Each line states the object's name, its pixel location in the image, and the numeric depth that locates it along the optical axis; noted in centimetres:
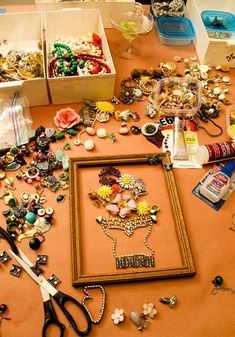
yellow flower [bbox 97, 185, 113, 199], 88
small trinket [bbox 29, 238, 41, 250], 79
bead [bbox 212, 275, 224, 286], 78
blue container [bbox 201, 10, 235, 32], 125
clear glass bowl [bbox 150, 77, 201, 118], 105
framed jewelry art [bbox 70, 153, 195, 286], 78
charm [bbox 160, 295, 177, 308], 75
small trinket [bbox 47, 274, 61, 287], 76
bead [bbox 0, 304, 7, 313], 72
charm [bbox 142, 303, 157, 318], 74
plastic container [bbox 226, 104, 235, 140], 102
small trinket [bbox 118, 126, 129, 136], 100
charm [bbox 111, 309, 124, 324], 73
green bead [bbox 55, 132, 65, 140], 97
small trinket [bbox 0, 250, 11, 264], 78
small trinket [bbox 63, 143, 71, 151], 96
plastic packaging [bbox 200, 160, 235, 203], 89
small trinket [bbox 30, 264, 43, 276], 76
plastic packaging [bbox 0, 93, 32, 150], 94
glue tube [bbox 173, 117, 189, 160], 96
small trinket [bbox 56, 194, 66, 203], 87
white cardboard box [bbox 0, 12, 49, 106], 102
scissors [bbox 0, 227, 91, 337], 71
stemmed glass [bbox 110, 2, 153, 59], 119
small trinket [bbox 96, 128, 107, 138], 99
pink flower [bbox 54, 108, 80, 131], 99
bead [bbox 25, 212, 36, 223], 82
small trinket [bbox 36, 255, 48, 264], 78
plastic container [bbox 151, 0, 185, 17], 129
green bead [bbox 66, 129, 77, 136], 98
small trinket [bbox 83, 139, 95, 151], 96
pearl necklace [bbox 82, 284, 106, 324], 73
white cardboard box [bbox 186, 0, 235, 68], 114
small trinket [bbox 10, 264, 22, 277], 76
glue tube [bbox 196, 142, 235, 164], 95
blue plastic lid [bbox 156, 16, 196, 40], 124
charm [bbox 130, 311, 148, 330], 72
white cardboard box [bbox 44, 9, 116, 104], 99
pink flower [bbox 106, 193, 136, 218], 85
